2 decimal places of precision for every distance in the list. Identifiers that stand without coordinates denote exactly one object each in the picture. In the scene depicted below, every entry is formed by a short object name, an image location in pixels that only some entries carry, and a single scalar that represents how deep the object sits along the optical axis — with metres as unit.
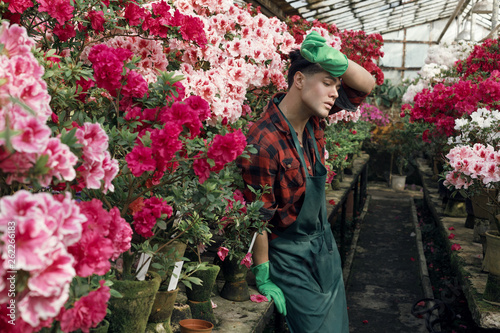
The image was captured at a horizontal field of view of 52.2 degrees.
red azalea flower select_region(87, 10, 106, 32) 1.62
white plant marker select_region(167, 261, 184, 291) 1.52
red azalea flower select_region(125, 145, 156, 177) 1.16
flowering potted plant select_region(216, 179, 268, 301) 1.79
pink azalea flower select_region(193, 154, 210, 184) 1.30
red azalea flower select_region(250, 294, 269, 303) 2.06
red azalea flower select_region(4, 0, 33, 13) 1.34
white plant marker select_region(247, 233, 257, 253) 1.98
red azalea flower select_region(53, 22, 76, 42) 1.62
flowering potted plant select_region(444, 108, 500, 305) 2.37
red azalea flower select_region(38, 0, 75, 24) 1.43
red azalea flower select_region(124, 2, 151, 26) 1.71
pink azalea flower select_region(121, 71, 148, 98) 1.49
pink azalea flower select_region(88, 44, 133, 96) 1.37
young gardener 2.09
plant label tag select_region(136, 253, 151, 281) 1.41
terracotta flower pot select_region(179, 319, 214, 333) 1.56
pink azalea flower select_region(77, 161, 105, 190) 0.88
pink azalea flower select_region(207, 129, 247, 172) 1.22
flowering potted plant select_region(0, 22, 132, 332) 0.65
